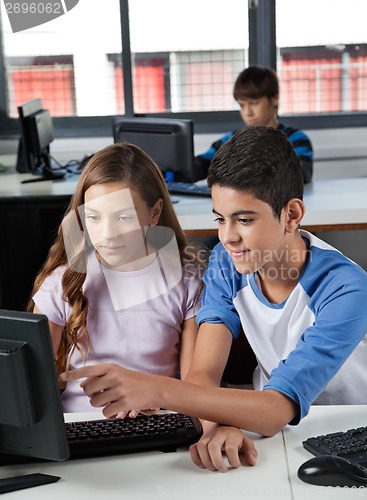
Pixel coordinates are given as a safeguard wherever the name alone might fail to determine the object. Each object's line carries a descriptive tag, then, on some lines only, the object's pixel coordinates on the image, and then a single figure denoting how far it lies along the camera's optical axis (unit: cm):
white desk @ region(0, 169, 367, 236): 271
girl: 182
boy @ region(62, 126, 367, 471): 144
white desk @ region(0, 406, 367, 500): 134
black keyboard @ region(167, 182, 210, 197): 302
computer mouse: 134
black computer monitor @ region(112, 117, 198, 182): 288
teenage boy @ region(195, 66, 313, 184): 323
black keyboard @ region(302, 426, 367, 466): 139
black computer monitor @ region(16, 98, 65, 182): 339
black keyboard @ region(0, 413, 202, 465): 145
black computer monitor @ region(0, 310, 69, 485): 130
